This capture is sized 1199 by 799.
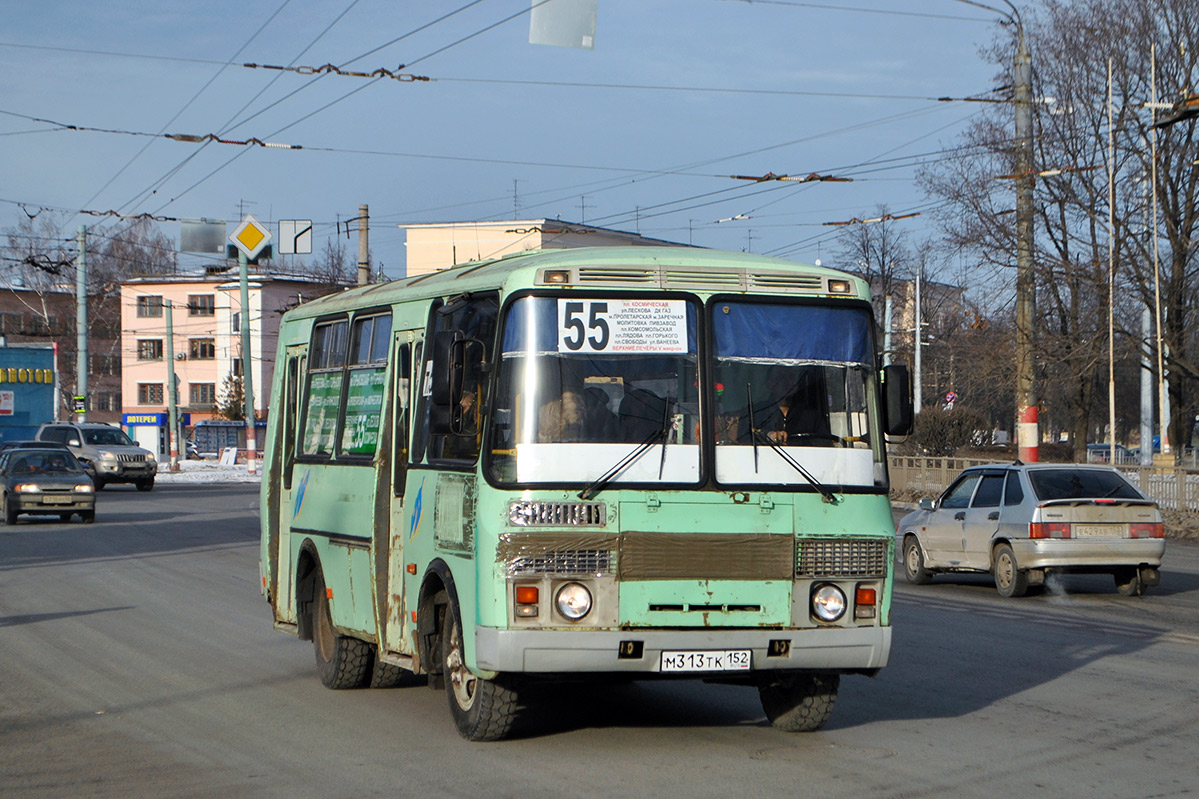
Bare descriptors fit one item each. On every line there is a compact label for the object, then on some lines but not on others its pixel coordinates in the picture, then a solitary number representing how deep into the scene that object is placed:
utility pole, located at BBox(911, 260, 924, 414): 58.67
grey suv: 44.66
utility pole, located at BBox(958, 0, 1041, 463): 25.31
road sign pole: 48.94
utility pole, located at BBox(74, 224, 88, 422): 50.40
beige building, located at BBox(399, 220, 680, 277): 63.69
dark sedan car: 30.06
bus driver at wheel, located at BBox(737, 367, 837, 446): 7.72
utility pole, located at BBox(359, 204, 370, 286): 40.09
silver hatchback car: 16.39
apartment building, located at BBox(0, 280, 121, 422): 84.56
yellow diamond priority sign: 42.64
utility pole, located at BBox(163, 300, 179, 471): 61.41
